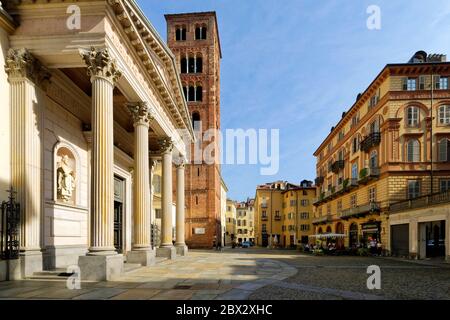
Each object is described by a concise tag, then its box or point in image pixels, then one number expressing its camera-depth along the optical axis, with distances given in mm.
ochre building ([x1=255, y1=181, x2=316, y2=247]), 81750
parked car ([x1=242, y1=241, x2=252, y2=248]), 74062
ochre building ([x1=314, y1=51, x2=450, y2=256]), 33438
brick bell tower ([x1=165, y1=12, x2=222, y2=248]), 52938
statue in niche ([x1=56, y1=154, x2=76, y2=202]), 15914
